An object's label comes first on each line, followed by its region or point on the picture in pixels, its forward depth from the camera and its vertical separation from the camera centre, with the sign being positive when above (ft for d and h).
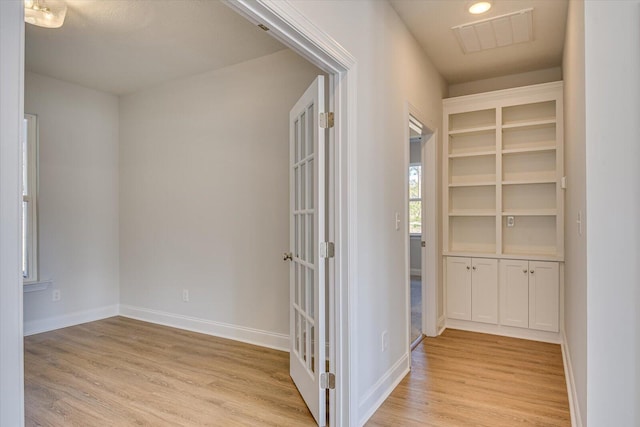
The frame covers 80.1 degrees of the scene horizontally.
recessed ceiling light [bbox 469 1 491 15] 8.85 +4.80
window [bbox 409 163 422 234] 25.57 +0.67
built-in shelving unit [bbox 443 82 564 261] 12.46 +1.23
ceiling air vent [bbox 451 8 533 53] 9.62 +4.80
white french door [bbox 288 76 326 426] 7.13 -0.82
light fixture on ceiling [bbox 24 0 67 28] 8.07 +4.35
